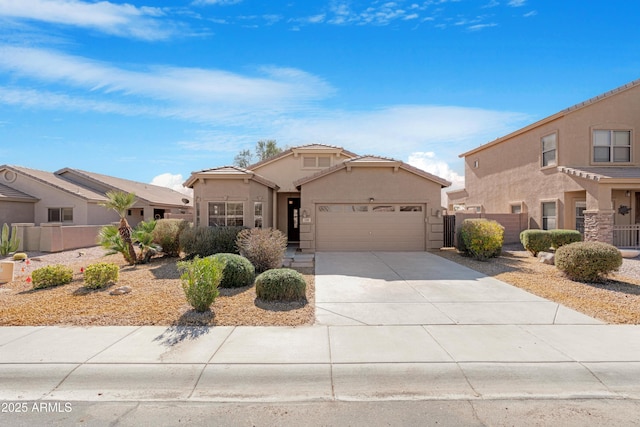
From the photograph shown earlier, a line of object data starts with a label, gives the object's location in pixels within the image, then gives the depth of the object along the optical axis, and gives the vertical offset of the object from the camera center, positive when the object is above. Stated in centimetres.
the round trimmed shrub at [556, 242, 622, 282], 912 -128
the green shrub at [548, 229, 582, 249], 1370 -95
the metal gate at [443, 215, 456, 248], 1612 -77
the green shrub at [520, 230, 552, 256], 1391 -109
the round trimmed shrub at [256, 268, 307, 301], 745 -161
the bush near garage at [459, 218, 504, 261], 1293 -93
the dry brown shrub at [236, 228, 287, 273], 1055 -110
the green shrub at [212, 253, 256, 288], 868 -152
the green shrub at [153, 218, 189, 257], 1368 -88
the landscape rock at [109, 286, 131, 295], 809 -185
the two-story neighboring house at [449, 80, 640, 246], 1436 +232
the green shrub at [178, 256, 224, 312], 659 -135
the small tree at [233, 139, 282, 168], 3856 +750
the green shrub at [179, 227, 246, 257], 1265 -97
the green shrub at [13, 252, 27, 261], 1410 -175
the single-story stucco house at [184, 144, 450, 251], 1523 +39
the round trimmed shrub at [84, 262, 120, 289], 845 -154
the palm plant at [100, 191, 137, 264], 1203 +15
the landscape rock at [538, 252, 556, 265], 1233 -164
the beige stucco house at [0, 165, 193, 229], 2127 +107
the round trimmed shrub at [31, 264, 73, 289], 889 -165
